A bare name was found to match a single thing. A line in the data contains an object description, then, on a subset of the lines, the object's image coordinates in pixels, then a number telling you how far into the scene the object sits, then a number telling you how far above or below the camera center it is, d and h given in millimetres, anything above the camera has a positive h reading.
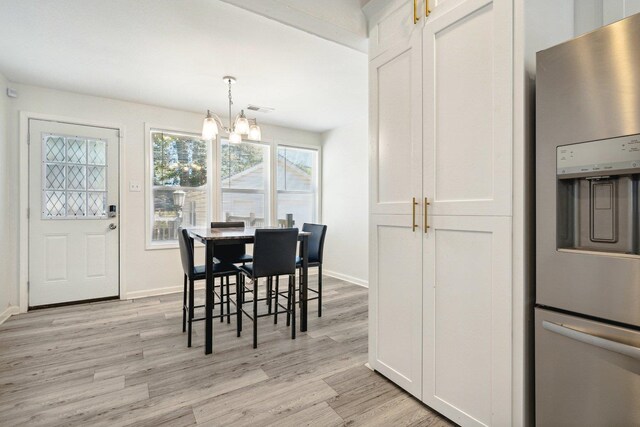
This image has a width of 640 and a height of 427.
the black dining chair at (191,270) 2574 -500
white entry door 3539 +14
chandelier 2828 +798
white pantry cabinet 1382 +54
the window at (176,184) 4273 +426
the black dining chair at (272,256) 2535 -352
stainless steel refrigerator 1024 -57
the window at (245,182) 4719 +502
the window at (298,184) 5266 +528
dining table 2412 -277
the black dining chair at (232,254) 3327 -443
